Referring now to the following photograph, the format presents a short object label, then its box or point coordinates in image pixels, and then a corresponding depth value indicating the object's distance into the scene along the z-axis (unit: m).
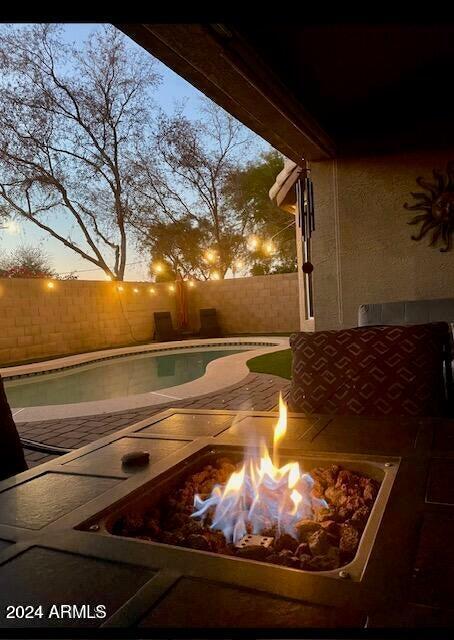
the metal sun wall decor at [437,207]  4.02
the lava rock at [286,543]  0.78
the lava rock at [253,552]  0.73
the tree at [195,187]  16.44
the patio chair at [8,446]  1.21
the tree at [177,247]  16.58
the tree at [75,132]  13.54
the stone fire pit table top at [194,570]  0.49
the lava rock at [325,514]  0.89
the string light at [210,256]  17.50
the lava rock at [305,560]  0.67
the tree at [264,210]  16.53
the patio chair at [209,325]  12.92
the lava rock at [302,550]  0.74
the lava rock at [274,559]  0.70
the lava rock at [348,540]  0.73
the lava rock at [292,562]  0.68
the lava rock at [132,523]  0.80
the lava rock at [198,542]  0.74
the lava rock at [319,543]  0.73
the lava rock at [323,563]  0.66
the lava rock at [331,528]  0.81
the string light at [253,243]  17.23
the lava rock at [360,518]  0.84
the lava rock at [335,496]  0.92
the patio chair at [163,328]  12.48
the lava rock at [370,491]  0.91
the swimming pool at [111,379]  6.37
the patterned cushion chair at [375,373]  1.50
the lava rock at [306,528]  0.82
